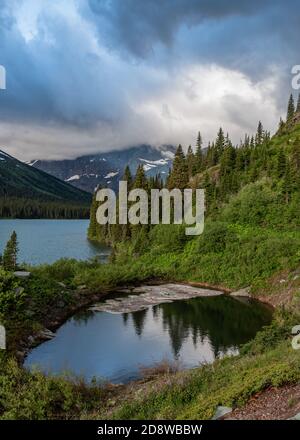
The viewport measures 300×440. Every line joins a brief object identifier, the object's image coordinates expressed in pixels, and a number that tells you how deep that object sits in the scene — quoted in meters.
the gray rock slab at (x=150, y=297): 48.06
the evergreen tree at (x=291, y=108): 139.00
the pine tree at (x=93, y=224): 133.88
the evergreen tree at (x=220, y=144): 114.94
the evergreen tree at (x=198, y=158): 109.93
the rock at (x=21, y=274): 43.09
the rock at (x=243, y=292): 54.91
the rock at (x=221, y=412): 14.80
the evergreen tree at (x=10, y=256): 44.12
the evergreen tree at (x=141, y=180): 95.30
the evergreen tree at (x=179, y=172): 94.38
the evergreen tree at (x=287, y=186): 70.96
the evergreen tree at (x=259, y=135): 128.57
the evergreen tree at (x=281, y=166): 77.12
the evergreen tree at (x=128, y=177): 107.94
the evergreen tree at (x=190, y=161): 110.62
